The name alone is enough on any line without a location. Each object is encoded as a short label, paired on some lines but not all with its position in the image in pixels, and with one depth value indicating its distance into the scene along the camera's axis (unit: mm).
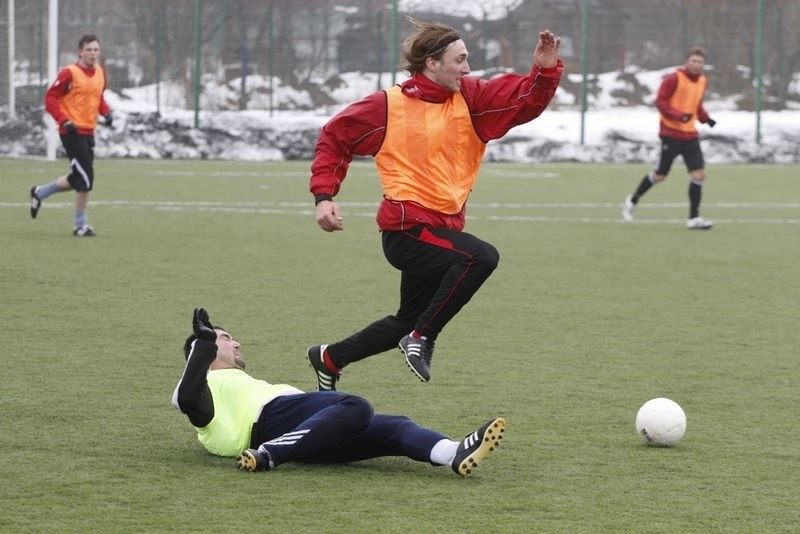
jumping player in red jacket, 13523
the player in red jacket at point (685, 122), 35906
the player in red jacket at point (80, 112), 31109
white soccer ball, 13023
